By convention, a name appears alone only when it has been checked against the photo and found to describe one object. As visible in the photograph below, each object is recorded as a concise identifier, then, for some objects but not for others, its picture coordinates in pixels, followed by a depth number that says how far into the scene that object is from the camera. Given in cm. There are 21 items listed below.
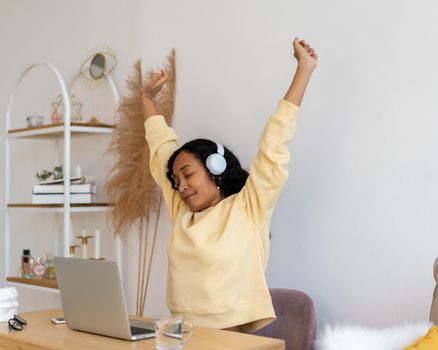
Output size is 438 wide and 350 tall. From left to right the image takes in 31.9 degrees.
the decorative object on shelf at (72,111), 389
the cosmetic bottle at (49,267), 388
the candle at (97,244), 364
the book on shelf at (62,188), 372
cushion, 152
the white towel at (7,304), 243
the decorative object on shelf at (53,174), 389
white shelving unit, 361
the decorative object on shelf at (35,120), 396
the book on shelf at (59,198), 372
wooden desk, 199
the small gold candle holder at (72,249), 375
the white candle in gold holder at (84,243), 376
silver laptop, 209
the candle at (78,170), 376
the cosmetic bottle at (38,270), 390
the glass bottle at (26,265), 394
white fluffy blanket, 161
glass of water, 188
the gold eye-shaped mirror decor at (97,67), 387
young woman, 261
